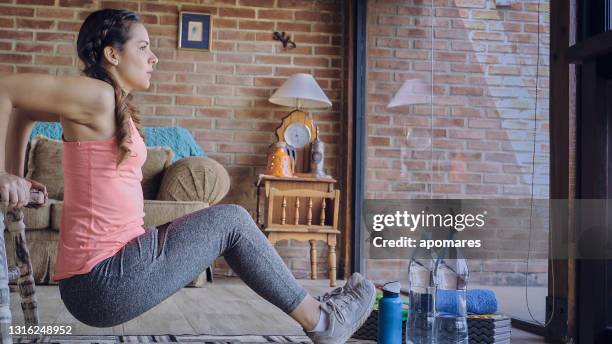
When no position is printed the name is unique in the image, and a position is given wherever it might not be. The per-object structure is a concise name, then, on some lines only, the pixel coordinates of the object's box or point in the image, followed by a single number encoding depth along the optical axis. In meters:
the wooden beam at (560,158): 2.18
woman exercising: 1.49
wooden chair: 1.69
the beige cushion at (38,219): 3.48
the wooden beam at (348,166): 4.68
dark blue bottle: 1.87
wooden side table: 4.14
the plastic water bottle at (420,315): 2.01
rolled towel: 2.09
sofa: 3.54
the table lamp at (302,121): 4.48
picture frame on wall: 4.75
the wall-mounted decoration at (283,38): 4.82
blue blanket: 4.52
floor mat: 2.03
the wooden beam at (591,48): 1.93
